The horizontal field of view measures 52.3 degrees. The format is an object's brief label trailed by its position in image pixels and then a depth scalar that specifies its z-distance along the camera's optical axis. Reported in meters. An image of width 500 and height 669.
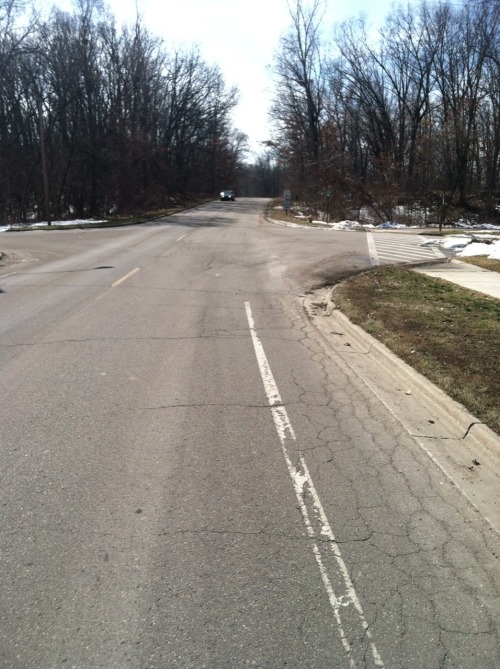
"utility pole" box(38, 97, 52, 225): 29.18
